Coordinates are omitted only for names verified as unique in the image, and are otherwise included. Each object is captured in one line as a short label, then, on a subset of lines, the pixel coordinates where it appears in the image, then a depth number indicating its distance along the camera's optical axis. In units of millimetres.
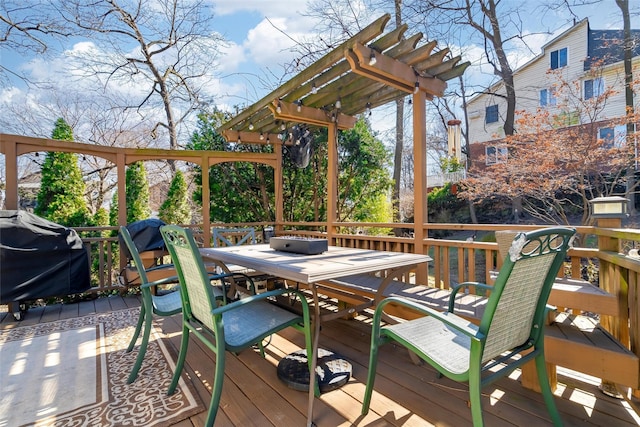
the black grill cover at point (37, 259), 3617
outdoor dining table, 1865
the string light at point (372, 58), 2848
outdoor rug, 1894
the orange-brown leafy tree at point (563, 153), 6094
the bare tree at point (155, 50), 8500
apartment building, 7262
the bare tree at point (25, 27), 7266
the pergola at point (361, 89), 2854
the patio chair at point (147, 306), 2305
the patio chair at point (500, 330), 1284
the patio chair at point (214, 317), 1675
